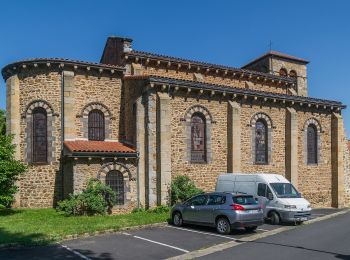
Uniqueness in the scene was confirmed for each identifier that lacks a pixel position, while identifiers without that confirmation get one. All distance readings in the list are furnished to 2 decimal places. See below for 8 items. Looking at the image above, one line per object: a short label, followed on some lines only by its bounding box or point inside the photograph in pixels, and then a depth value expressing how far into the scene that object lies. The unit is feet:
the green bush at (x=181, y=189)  63.93
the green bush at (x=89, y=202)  57.52
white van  53.06
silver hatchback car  44.68
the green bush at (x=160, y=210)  61.19
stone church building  64.18
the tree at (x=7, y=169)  58.70
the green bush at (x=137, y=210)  63.10
